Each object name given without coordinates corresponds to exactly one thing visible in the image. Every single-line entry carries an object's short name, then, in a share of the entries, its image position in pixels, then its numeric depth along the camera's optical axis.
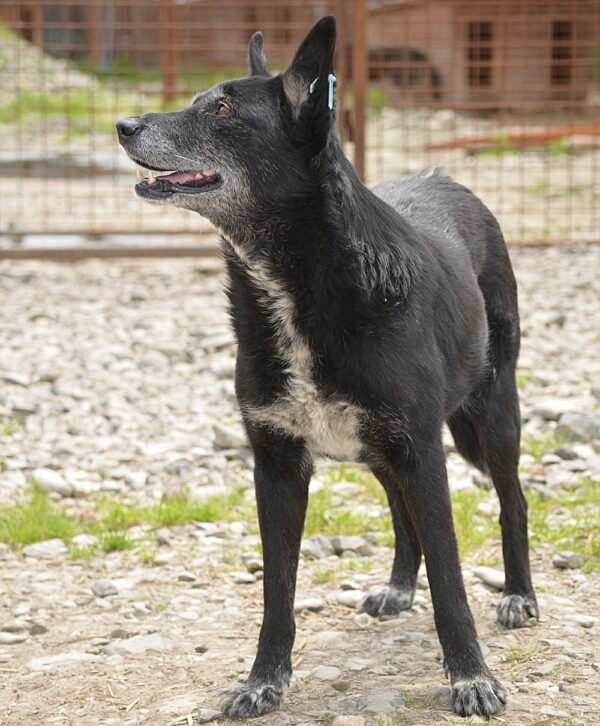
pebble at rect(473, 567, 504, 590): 7.72
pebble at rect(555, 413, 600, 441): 10.10
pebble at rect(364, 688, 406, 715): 5.95
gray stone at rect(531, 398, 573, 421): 10.75
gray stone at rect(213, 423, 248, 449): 10.24
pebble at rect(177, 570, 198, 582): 8.02
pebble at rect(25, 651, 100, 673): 6.71
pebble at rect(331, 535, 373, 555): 8.45
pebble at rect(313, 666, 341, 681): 6.52
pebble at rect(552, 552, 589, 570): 7.93
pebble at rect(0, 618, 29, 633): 7.28
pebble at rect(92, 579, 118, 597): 7.83
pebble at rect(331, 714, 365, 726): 5.75
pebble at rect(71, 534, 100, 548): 8.57
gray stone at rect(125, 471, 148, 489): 9.73
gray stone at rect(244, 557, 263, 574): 8.12
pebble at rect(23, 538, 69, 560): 8.43
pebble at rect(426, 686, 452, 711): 6.05
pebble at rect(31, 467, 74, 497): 9.50
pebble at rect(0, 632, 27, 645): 7.13
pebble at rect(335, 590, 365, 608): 7.67
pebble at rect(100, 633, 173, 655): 6.92
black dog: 6.01
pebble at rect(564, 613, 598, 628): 6.97
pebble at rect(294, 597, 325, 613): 7.56
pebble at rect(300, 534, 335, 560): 8.41
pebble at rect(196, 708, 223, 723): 6.04
